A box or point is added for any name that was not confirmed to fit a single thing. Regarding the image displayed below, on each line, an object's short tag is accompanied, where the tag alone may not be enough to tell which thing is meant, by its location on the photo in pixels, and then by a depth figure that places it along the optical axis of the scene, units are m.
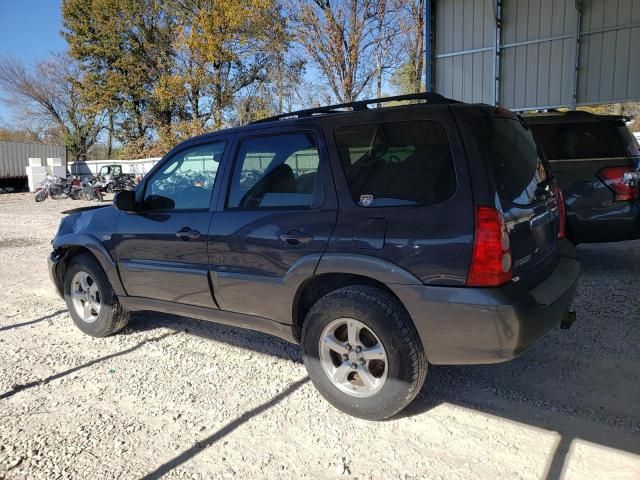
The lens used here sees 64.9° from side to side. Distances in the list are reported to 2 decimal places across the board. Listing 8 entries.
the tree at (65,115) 40.34
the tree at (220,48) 23.62
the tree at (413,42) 18.70
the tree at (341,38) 19.17
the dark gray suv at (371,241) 2.63
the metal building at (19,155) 30.47
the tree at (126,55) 28.77
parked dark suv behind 5.66
